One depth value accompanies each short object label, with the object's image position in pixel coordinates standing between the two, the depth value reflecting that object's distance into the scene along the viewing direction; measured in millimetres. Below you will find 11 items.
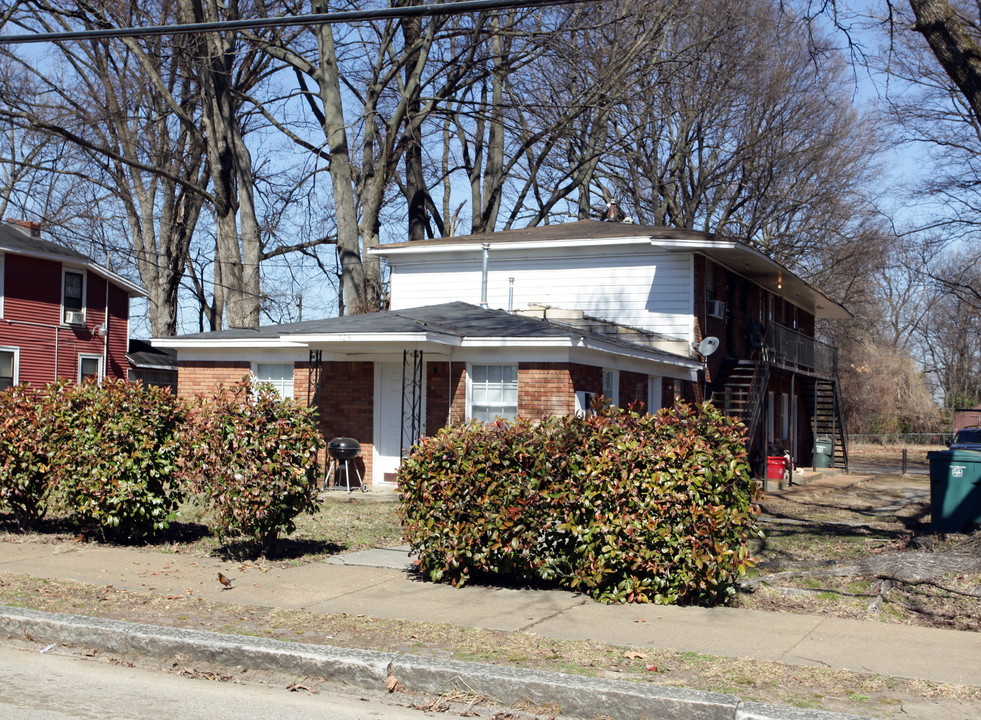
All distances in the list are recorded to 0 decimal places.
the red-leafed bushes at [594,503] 7844
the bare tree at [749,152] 29797
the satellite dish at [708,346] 20016
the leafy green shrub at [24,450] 10656
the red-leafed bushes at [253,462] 9352
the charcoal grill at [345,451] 17094
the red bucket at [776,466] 22281
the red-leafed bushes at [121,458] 10164
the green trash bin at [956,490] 12844
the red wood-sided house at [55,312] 29484
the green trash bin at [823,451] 27766
